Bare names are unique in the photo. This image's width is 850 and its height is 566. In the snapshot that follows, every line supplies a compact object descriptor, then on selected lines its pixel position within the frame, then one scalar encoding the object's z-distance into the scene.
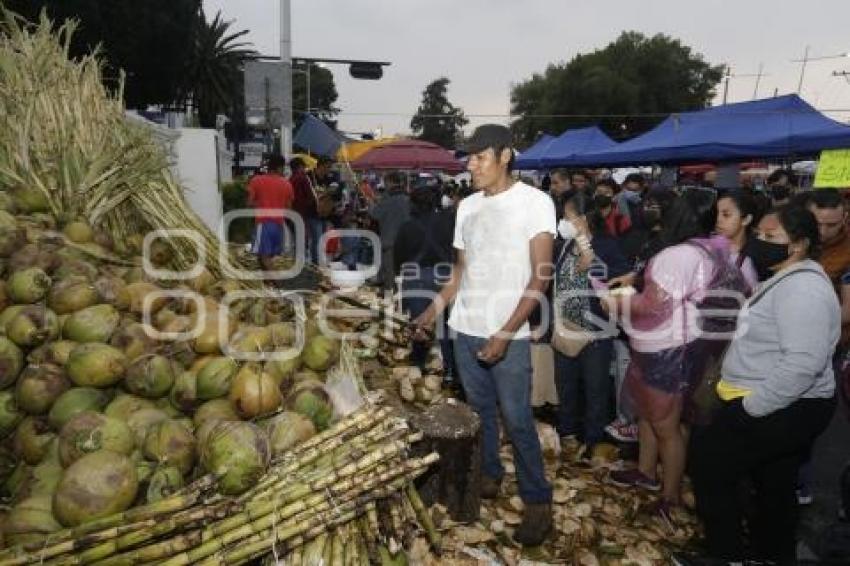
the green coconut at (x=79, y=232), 3.50
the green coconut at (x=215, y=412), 2.36
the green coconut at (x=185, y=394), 2.48
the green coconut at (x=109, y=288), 2.94
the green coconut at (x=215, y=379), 2.45
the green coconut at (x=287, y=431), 2.25
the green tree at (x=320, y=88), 87.25
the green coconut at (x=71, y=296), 2.84
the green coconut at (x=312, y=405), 2.43
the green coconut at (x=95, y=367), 2.50
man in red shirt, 9.00
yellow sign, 5.75
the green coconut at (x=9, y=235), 3.09
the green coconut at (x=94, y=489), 1.93
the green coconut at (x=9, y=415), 2.46
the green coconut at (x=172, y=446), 2.13
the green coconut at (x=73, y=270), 3.02
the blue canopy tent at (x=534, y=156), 15.70
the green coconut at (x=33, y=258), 3.00
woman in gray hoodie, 2.67
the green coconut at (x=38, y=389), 2.46
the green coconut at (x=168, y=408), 2.51
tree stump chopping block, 3.42
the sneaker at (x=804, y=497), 3.97
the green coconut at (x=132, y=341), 2.65
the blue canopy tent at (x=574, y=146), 14.21
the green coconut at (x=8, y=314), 2.73
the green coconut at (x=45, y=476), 2.14
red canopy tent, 14.88
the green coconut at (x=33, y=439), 2.37
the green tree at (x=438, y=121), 79.25
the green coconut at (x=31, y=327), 2.66
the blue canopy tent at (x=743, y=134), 8.58
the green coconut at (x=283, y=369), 2.63
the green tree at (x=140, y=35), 21.17
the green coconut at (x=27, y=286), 2.86
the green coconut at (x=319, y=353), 2.81
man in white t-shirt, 3.06
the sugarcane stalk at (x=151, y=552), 1.80
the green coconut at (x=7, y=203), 3.56
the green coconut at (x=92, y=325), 2.70
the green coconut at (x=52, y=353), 2.62
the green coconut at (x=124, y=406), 2.41
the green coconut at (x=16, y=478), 2.32
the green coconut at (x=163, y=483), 2.01
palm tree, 46.88
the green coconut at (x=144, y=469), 2.10
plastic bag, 2.61
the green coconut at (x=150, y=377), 2.48
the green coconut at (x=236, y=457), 1.99
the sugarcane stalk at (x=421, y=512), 2.39
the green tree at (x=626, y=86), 43.56
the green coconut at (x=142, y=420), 2.27
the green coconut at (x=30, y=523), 1.94
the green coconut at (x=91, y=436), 2.12
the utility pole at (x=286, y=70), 11.53
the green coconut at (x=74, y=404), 2.39
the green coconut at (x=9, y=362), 2.56
